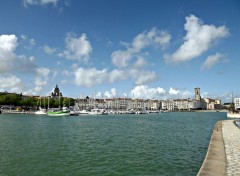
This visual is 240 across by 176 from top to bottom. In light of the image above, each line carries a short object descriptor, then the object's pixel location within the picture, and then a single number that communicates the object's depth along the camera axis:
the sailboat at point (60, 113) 82.73
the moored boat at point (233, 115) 75.06
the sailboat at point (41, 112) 92.23
